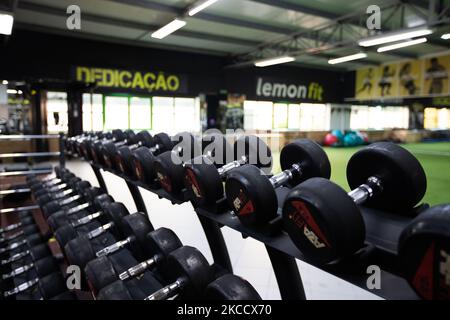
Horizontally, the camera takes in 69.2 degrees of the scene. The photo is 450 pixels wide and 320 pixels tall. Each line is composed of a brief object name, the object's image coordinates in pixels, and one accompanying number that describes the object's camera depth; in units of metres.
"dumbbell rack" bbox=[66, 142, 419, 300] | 0.84
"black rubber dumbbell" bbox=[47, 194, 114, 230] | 1.96
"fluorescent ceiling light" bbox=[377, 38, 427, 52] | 6.31
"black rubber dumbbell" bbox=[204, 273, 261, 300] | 0.97
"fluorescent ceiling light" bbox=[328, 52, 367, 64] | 7.62
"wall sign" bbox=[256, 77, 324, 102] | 10.53
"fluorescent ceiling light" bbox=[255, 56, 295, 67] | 7.93
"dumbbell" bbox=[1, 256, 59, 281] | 1.95
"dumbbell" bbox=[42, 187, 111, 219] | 2.28
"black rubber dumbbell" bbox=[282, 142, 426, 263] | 0.82
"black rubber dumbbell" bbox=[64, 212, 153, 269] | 1.46
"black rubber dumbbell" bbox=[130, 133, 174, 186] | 1.76
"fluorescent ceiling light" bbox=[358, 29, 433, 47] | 5.27
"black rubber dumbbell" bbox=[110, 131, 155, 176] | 2.03
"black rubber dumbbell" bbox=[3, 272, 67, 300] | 1.74
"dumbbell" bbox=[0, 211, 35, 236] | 2.72
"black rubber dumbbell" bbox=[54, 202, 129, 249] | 1.74
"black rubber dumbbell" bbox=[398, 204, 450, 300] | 0.64
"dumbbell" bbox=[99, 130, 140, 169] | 2.29
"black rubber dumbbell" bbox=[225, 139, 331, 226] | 1.05
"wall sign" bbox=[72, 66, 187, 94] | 7.79
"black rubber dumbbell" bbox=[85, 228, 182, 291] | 1.24
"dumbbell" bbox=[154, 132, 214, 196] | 1.53
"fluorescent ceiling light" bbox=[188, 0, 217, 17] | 4.84
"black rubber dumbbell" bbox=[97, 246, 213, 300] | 1.12
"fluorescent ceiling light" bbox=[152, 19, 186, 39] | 5.71
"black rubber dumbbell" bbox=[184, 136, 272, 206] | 1.28
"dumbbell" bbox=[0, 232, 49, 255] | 2.33
